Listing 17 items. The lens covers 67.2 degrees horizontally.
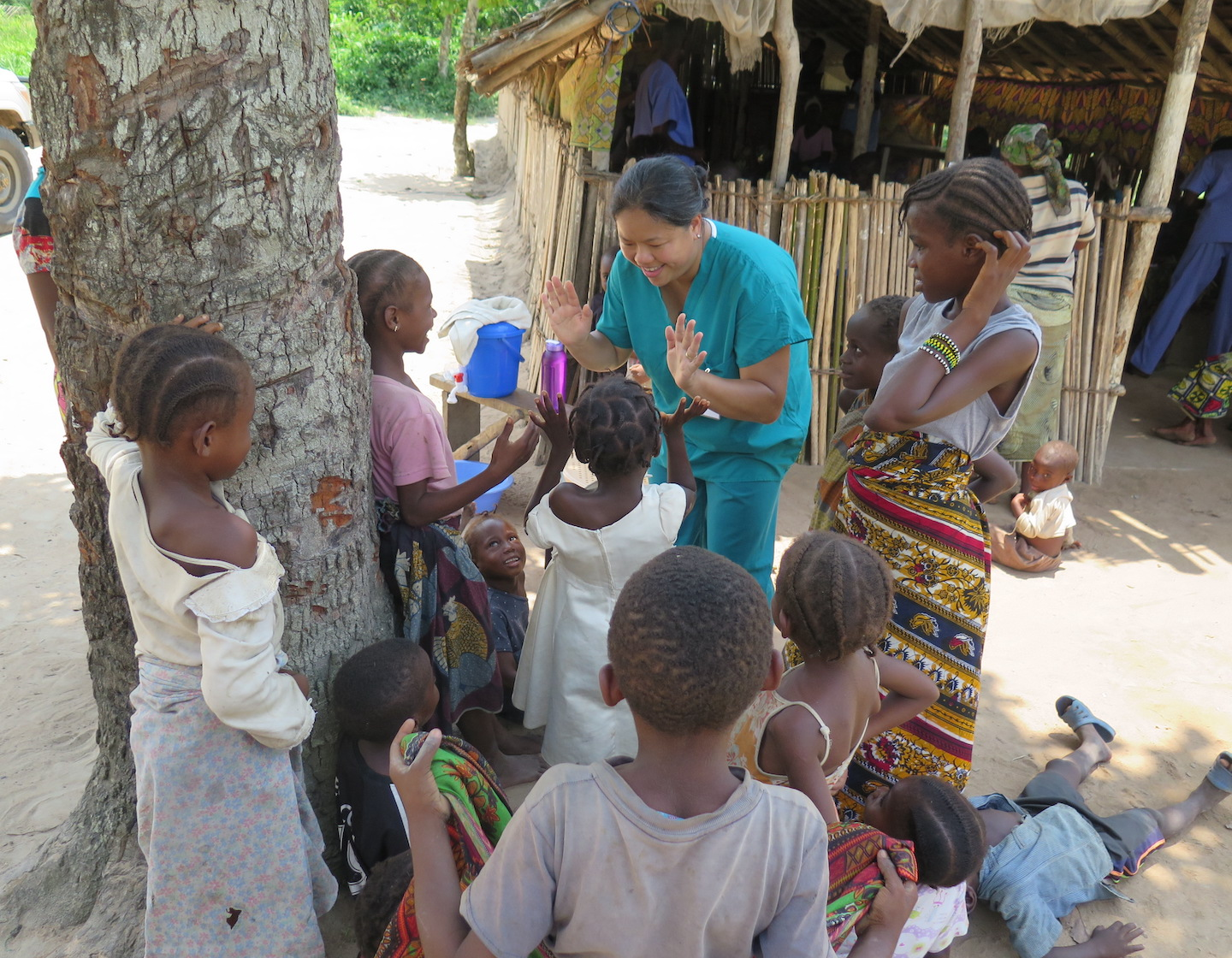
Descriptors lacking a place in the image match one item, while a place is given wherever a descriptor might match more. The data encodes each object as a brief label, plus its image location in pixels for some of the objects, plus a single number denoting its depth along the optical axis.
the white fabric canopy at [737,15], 5.30
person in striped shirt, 5.05
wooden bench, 4.41
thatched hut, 5.56
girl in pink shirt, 2.38
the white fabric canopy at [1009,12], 5.11
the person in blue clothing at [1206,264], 6.98
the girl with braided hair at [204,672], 1.70
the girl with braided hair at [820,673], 2.00
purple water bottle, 4.54
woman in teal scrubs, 2.56
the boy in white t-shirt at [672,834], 1.35
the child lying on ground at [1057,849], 2.41
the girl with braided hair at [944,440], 2.28
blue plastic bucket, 4.25
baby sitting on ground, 4.90
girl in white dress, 2.47
